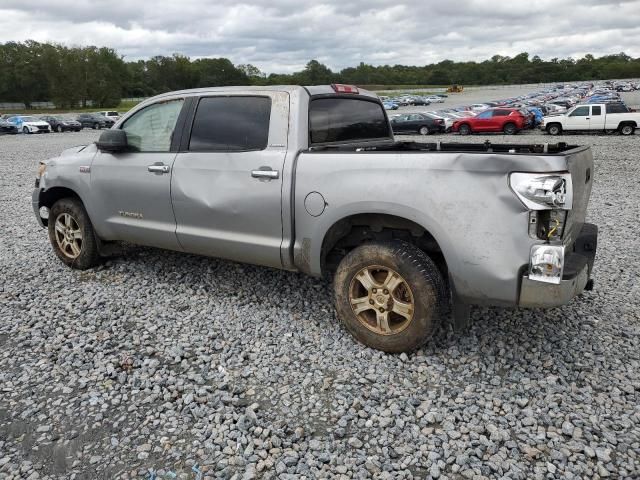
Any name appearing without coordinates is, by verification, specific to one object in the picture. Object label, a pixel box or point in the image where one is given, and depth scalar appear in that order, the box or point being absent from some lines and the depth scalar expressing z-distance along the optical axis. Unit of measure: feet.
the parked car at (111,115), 148.38
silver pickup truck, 9.95
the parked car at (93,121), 141.59
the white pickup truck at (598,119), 76.89
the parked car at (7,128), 125.18
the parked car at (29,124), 125.80
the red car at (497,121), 86.58
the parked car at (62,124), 131.64
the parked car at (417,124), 92.12
